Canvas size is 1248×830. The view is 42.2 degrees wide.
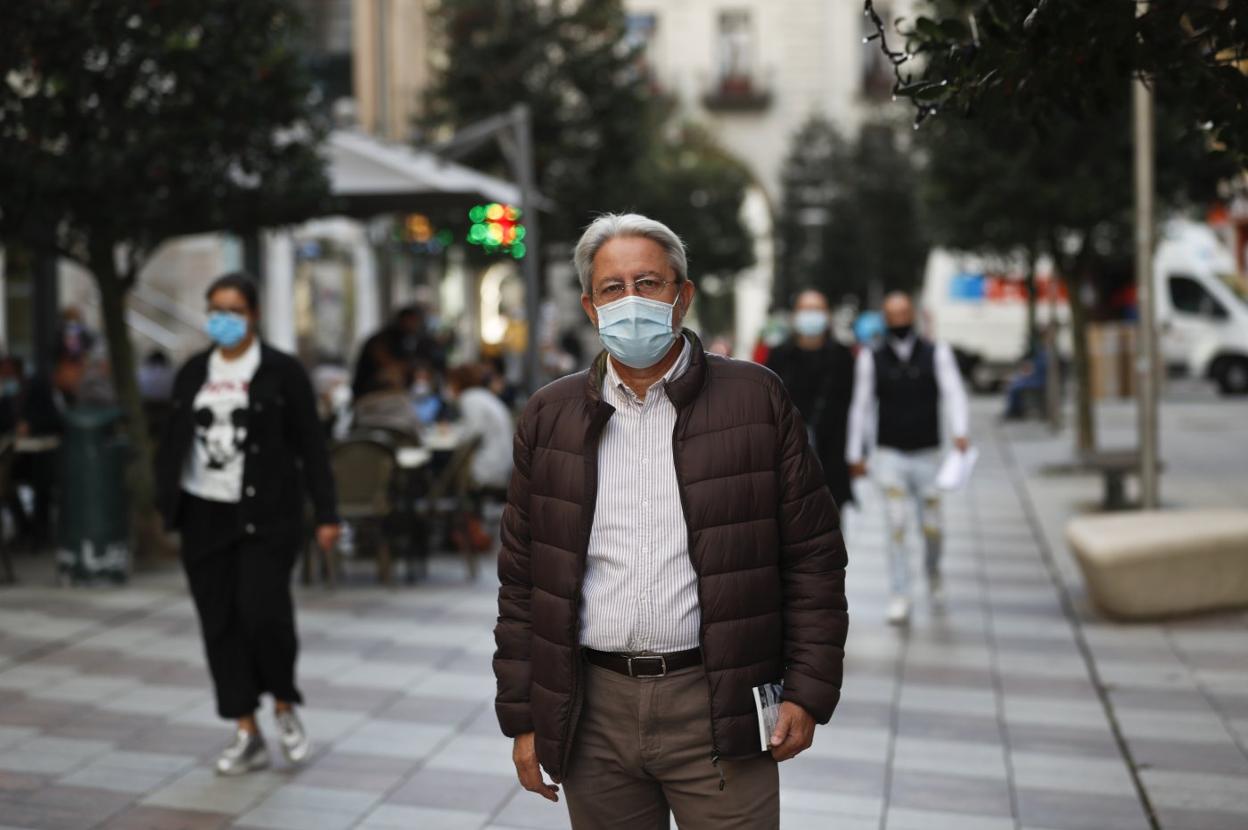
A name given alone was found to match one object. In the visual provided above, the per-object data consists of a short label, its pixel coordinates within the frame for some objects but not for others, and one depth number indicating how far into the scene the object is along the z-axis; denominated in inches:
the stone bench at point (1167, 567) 368.5
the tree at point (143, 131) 394.6
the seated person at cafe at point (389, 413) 475.2
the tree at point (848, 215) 1856.5
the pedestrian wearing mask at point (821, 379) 366.9
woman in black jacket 241.3
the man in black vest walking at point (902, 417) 377.4
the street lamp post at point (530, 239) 603.8
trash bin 412.5
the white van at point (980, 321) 1437.0
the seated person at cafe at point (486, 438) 478.3
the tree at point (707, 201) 1630.2
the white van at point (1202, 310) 1245.7
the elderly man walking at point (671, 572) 130.7
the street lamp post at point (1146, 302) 452.4
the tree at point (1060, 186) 646.5
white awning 515.2
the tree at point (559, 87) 962.7
